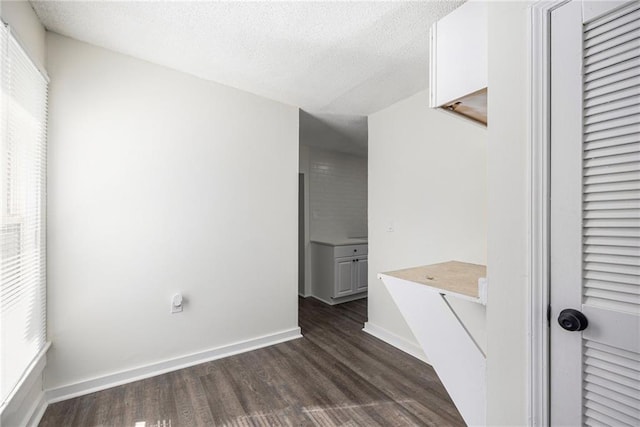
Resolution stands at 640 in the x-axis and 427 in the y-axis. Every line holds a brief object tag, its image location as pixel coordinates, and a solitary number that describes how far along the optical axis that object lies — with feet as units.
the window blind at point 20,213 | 4.38
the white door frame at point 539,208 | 2.96
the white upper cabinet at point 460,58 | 3.73
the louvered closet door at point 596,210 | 2.53
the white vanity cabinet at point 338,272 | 12.98
